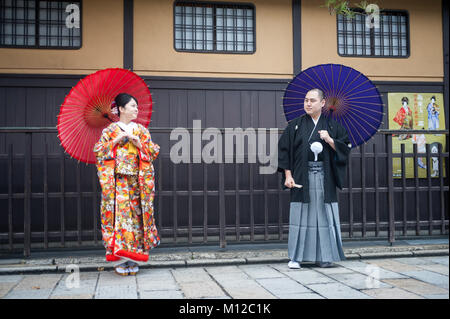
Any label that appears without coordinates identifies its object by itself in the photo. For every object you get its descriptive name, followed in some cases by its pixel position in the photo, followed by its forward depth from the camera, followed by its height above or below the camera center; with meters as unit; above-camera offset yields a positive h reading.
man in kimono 5.09 -0.12
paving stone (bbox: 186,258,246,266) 5.37 -1.06
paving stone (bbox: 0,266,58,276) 4.98 -1.06
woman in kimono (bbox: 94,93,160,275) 4.73 -0.13
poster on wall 7.77 +0.94
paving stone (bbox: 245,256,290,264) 5.49 -1.06
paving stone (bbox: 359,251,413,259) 5.75 -1.06
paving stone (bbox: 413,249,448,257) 5.86 -1.06
